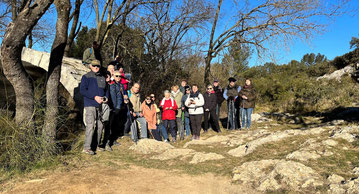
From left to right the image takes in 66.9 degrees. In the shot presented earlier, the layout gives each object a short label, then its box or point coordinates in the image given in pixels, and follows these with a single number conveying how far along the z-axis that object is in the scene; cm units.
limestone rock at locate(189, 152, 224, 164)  486
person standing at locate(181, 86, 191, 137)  821
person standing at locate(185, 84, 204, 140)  776
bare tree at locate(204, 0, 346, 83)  978
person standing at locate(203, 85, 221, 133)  842
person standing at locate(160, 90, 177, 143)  759
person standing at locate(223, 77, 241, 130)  898
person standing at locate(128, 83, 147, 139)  721
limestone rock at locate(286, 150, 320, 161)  423
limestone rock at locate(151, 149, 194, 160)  531
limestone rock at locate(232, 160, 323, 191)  338
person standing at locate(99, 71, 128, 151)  597
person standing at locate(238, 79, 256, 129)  866
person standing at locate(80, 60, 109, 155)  517
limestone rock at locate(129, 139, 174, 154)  590
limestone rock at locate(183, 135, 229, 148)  680
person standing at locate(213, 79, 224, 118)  903
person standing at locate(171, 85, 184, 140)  820
